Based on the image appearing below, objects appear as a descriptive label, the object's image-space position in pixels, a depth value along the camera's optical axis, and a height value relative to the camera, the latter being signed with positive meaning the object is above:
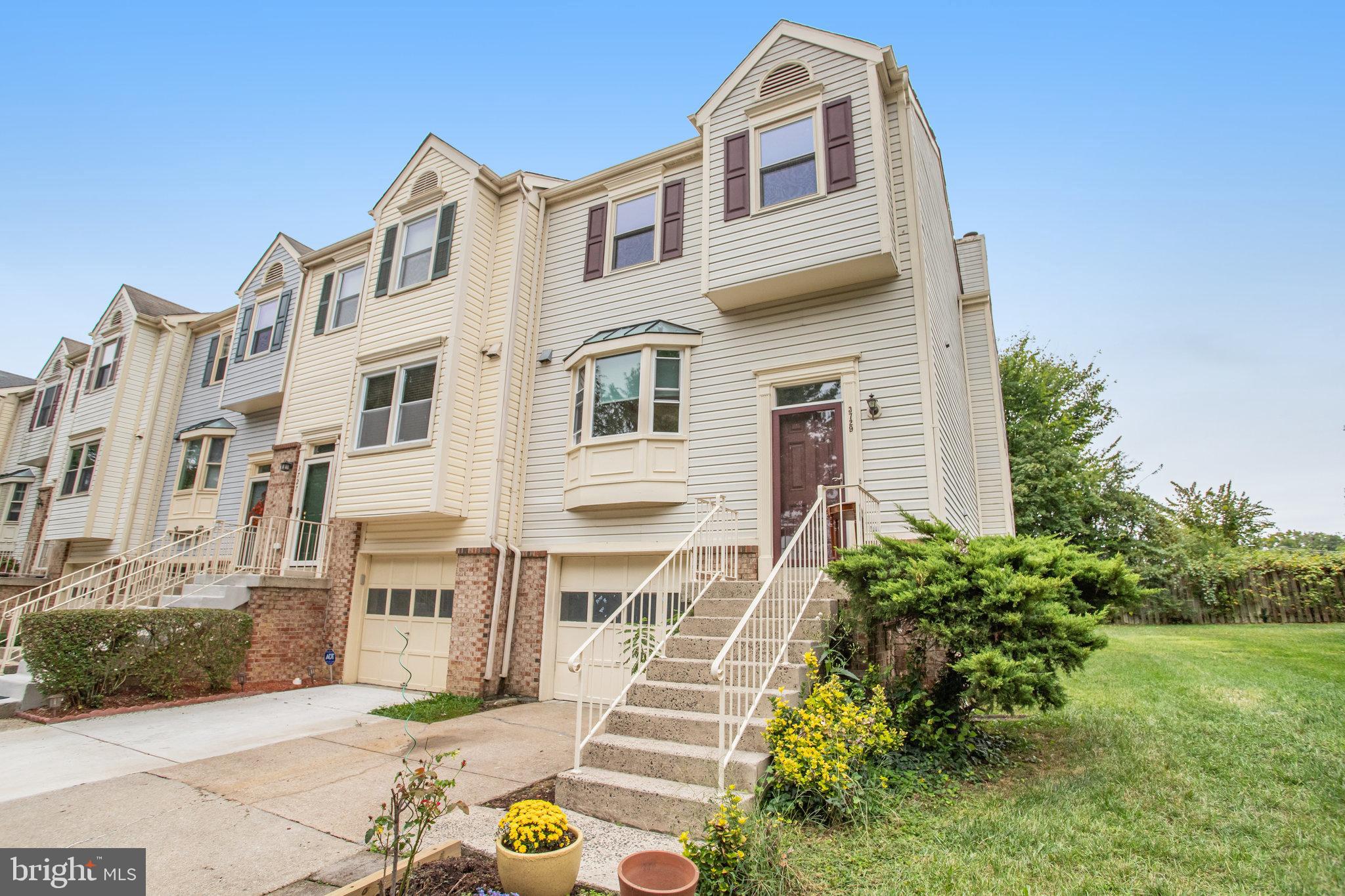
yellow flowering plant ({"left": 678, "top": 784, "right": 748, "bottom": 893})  3.11 -1.34
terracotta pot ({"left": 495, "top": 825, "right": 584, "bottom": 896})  2.91 -1.35
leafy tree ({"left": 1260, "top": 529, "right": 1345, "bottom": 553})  23.30 +3.11
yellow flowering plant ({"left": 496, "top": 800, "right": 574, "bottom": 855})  3.02 -1.19
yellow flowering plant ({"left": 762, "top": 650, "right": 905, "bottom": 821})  4.00 -1.06
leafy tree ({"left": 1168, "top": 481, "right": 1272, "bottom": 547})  23.84 +3.61
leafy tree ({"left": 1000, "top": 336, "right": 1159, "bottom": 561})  20.42 +4.95
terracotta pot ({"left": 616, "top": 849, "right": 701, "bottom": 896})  2.84 -1.32
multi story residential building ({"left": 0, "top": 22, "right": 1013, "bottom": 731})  8.22 +3.36
